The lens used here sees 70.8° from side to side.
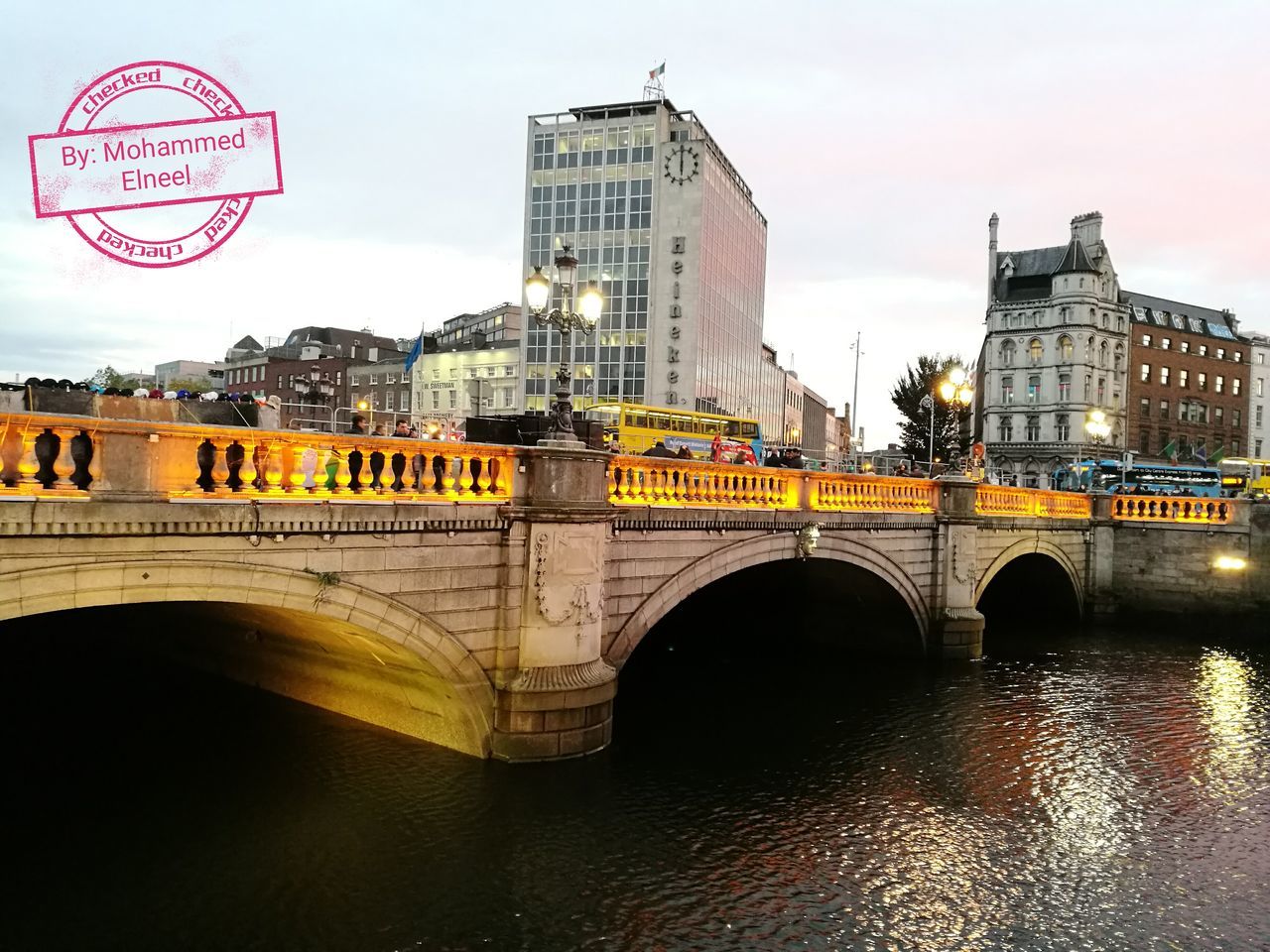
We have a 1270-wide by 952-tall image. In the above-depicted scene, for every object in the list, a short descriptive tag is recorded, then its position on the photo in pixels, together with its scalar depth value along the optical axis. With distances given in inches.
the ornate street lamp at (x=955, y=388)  918.4
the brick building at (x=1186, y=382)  2812.5
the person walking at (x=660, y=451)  793.6
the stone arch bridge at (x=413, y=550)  343.9
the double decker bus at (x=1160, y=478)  1702.8
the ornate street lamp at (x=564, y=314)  522.5
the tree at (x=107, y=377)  2796.0
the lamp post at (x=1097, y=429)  1578.5
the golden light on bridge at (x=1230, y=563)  1256.2
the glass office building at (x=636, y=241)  2650.1
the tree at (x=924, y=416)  2135.8
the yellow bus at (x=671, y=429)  1302.9
